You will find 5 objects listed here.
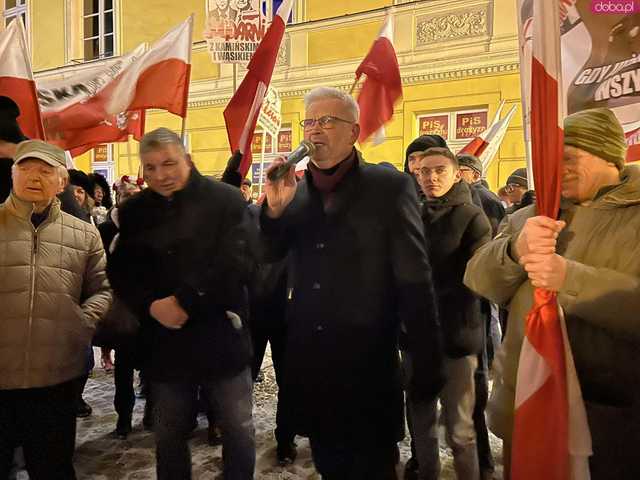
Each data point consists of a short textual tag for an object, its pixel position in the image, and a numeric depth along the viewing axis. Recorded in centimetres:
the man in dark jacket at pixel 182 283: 229
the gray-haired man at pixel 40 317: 224
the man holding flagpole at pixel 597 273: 157
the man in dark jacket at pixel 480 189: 417
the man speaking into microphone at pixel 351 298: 187
